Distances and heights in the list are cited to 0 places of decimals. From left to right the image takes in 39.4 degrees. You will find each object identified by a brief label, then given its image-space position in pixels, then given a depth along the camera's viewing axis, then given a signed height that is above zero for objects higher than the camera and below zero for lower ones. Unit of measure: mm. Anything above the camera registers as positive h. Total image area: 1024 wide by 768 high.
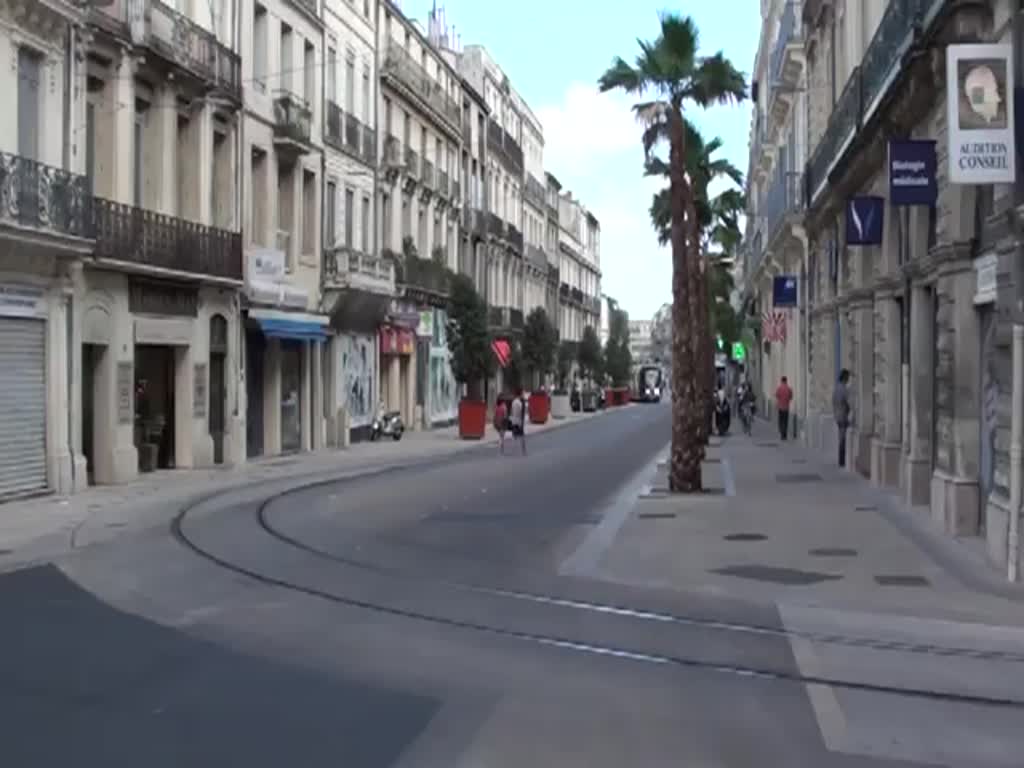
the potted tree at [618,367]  108000 +31
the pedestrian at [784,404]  42750 -1109
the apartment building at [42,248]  23688 +2028
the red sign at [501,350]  52531 +634
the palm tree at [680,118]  23891 +4623
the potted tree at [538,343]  73688 +1287
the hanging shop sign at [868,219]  24078 +2511
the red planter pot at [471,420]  49469 -1826
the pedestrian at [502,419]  40188 -1477
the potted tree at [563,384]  78188 -1161
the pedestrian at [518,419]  39594 -1444
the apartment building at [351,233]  43094 +4318
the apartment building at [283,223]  36375 +3932
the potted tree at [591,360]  105125 +554
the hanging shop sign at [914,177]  18125 +2423
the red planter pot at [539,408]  66500 -1893
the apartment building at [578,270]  113938 +8532
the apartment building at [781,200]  42219 +5796
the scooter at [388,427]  48031 -2046
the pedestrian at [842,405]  28547 -761
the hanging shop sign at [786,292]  40156 +2137
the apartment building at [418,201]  51281 +6508
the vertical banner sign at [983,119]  13594 +2373
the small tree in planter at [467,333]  52469 +1258
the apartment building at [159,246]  27891 +2556
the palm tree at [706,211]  36781 +5453
